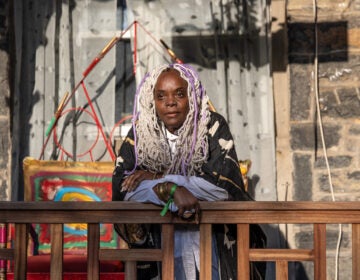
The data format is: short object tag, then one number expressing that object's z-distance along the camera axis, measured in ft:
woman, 13.99
